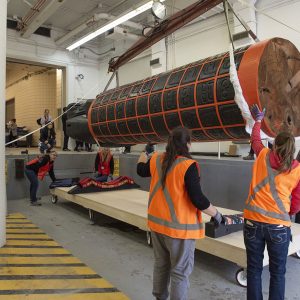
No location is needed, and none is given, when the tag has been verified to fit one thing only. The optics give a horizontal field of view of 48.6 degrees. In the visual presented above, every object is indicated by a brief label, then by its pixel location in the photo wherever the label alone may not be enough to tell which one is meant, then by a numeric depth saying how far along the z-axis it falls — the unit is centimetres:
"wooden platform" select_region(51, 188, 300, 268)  270
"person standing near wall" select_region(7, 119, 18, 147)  1058
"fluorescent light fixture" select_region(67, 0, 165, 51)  578
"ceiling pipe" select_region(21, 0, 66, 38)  623
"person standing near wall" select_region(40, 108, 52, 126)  820
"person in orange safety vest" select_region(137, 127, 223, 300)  179
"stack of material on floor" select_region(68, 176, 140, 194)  529
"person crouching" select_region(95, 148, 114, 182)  613
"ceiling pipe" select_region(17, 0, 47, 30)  644
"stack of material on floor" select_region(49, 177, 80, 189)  606
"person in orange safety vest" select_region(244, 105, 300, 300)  189
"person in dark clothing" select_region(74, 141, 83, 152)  877
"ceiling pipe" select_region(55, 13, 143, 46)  740
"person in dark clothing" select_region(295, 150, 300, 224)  374
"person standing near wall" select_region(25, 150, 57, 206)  590
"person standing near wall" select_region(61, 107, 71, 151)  906
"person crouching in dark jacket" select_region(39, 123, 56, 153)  657
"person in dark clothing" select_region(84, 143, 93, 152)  882
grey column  342
